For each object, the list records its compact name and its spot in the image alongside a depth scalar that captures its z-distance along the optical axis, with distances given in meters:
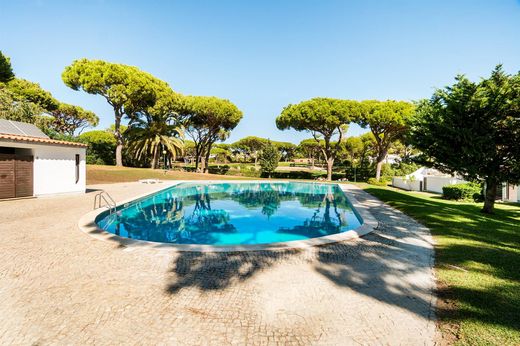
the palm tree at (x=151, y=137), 33.88
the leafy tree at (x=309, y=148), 61.65
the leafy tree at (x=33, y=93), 28.06
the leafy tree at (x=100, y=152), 33.31
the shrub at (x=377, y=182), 30.88
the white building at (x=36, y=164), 12.74
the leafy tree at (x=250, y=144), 67.56
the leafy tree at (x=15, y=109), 20.70
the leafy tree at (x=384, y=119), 30.45
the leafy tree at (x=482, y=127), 10.14
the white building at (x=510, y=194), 18.31
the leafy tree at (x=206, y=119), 34.59
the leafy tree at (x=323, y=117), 31.86
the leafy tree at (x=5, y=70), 23.69
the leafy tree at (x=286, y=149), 74.06
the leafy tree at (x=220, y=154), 69.06
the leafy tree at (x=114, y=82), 26.64
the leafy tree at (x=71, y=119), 37.88
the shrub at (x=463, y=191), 18.52
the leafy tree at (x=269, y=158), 37.59
